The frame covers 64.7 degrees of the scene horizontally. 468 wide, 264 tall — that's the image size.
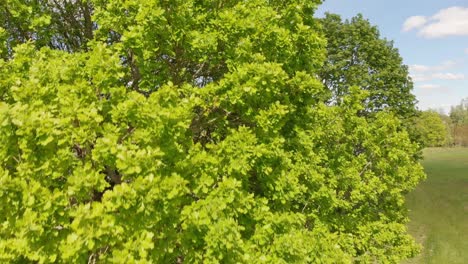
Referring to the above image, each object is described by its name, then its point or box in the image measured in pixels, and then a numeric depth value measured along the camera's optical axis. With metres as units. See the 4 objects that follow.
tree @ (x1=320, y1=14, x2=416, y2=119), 26.08
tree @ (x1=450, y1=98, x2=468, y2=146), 138.70
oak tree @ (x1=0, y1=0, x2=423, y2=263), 7.10
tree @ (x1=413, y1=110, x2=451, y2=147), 112.09
